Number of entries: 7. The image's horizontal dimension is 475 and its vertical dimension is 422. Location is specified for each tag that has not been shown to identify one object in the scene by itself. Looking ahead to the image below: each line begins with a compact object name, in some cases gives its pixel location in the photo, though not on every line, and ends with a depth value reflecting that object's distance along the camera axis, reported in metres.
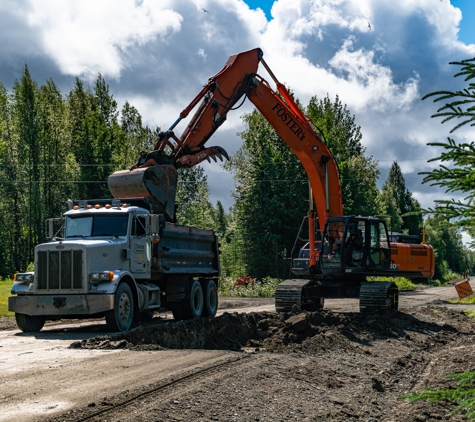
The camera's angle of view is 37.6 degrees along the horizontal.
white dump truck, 14.58
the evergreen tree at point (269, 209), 44.88
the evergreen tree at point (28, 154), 51.22
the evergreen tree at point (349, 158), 50.50
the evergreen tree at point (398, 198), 77.81
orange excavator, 17.72
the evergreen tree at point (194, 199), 61.31
